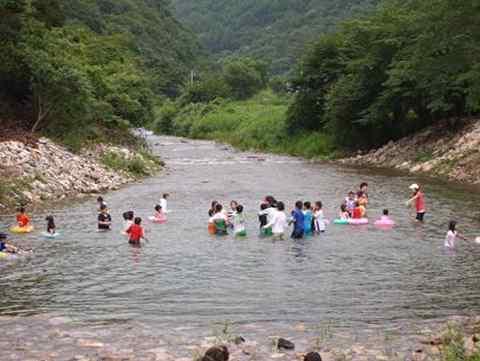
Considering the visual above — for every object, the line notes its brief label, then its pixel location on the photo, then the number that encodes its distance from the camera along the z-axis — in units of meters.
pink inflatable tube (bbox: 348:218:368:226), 26.16
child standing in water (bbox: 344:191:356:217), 26.66
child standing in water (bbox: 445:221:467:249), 20.55
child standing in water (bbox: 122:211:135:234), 22.91
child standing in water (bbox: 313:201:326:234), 24.27
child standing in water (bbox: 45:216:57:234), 22.64
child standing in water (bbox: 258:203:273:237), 23.72
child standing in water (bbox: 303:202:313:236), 23.70
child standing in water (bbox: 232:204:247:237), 23.75
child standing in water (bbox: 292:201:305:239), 23.09
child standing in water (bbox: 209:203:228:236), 24.14
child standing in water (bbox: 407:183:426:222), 26.09
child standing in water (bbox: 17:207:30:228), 23.72
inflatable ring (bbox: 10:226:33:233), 23.61
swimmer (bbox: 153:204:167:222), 26.83
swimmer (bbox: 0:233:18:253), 19.86
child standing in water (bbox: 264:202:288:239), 23.08
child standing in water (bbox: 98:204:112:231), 24.59
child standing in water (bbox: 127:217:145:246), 22.08
